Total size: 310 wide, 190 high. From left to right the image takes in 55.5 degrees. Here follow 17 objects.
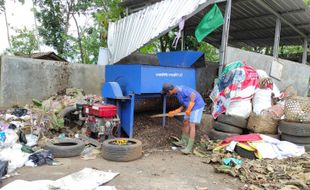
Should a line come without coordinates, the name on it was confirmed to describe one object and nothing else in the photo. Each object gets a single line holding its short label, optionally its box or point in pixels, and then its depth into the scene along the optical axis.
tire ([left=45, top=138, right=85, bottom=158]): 5.12
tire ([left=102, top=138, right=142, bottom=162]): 5.09
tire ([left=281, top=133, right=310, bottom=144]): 6.07
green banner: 7.78
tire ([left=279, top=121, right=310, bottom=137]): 6.00
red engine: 5.81
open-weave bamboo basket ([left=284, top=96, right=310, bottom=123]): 6.11
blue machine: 5.96
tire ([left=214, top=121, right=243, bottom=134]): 6.50
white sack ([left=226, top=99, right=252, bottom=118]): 6.77
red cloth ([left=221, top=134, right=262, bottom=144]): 5.82
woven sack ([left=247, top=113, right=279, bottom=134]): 6.36
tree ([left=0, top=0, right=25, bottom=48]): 19.54
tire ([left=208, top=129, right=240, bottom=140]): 6.41
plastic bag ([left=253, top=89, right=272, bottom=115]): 6.79
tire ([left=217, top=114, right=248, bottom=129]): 6.54
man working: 5.99
